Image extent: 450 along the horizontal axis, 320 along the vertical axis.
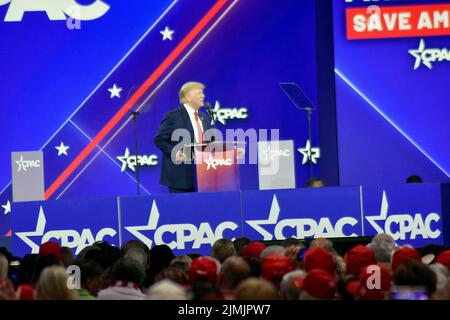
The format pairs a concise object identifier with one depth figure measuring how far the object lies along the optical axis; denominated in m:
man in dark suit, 20.37
